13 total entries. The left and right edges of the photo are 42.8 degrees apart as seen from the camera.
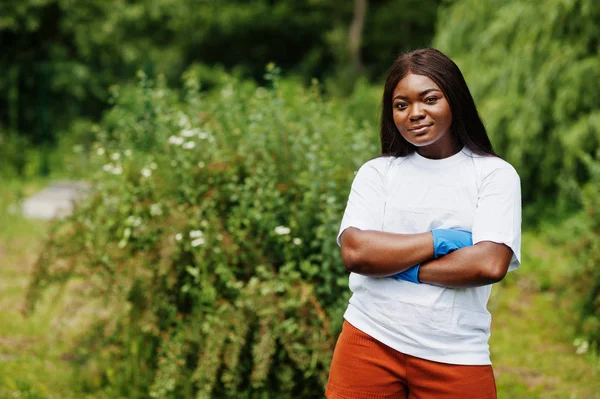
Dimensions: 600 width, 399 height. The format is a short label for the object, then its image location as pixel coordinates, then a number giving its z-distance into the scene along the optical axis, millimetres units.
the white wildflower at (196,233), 3616
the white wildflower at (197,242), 3592
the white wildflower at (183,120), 4112
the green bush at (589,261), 4848
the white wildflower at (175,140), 3969
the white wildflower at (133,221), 3862
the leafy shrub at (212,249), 3572
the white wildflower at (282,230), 3557
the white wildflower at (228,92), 4551
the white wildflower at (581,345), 4758
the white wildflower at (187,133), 4000
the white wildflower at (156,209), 3830
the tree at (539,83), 7457
